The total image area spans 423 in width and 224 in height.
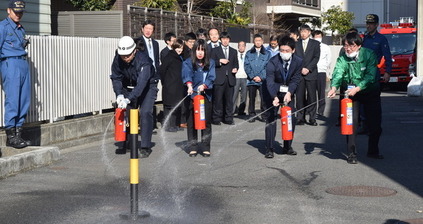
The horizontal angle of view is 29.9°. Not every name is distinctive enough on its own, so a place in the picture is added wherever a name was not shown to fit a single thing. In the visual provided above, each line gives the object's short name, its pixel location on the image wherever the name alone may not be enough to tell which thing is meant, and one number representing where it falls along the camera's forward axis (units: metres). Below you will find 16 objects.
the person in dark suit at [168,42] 16.56
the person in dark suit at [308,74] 16.69
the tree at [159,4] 30.61
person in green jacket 11.41
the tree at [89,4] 27.72
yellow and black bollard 7.48
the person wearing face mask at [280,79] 12.06
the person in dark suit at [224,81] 17.50
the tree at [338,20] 54.16
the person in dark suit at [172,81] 16.25
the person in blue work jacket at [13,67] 11.43
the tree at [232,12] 38.49
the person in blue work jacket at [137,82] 11.21
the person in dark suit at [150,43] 14.61
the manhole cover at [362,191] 8.99
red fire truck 31.64
